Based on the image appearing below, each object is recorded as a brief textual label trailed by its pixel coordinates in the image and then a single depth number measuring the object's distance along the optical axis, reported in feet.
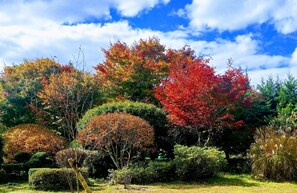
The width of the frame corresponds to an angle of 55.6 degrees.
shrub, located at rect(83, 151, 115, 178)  34.81
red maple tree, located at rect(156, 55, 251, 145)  38.01
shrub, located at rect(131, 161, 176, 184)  32.33
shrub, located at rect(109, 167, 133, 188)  29.94
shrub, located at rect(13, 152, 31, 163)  37.54
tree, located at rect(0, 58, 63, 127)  50.38
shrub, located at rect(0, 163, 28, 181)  36.60
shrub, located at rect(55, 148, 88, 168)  30.08
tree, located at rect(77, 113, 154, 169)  33.58
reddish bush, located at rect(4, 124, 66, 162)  38.85
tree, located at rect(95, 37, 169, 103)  52.16
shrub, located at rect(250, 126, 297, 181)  32.22
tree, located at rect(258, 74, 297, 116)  45.87
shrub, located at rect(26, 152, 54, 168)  36.17
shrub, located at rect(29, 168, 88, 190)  29.49
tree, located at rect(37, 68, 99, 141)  49.43
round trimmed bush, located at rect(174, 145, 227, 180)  32.63
